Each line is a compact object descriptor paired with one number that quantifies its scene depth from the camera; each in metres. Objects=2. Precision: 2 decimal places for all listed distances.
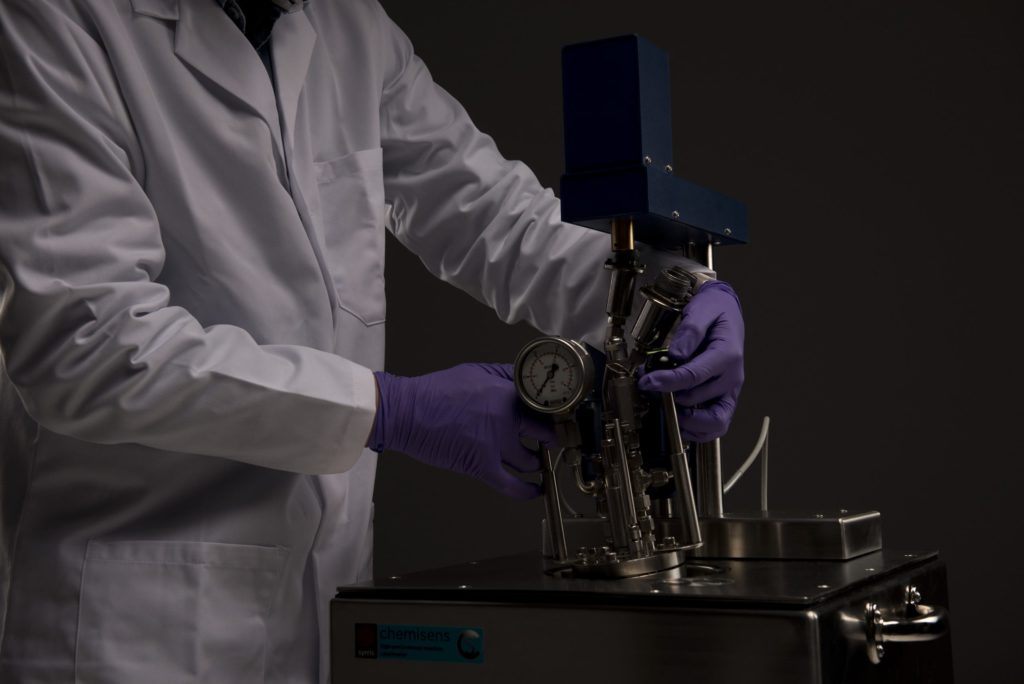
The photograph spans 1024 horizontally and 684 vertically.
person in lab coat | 0.95
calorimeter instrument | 0.79
